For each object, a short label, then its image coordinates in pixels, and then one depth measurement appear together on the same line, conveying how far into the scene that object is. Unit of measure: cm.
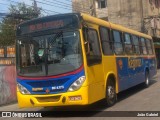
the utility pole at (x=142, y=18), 3947
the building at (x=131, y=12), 4000
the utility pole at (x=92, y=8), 4208
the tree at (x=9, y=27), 4091
